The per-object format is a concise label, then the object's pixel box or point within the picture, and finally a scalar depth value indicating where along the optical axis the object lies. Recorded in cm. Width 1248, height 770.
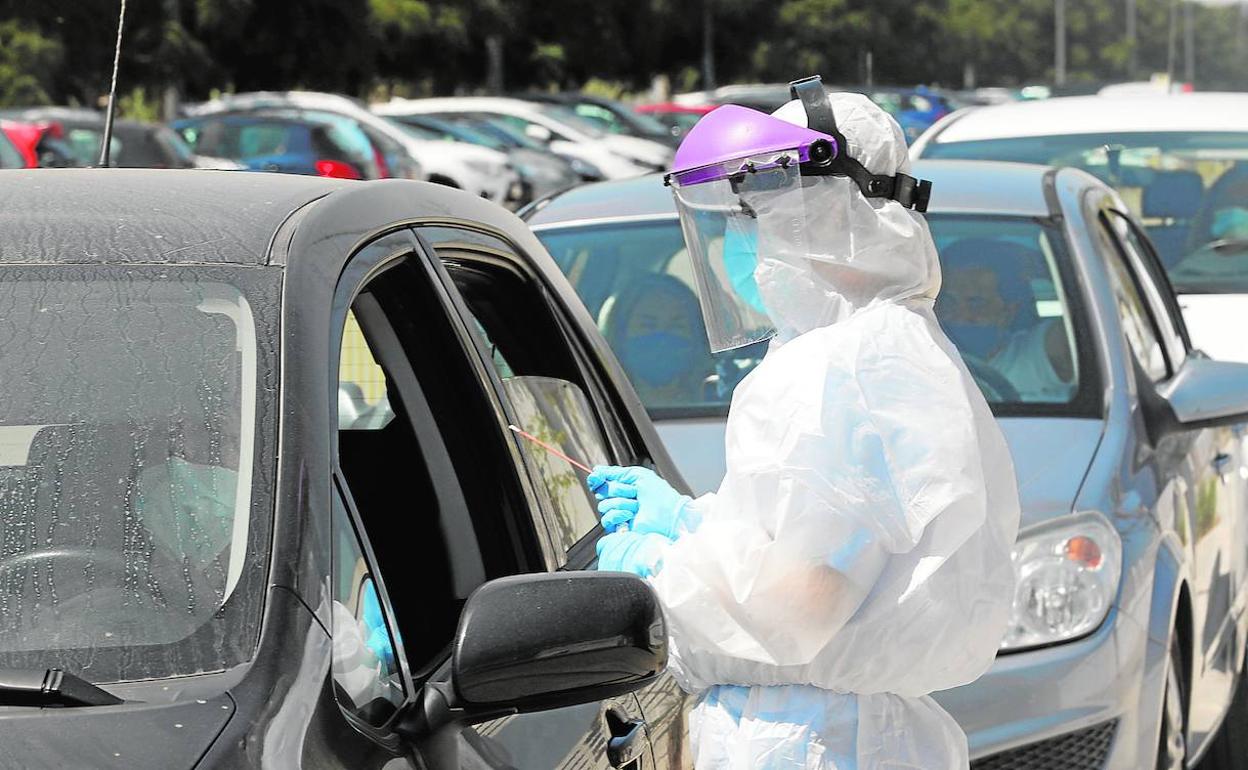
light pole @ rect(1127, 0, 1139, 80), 11200
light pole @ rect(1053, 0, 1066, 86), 8250
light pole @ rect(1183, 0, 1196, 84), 10344
